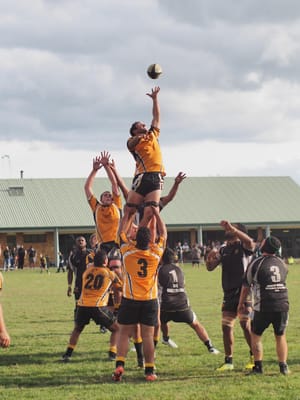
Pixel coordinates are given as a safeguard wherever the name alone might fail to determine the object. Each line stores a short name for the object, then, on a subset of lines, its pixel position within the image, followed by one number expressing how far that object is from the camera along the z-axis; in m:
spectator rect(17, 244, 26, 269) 53.94
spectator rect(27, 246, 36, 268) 54.88
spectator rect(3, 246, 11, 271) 53.27
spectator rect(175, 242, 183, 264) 56.69
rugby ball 10.85
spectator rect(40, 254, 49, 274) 49.26
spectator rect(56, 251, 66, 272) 50.53
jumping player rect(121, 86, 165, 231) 10.98
